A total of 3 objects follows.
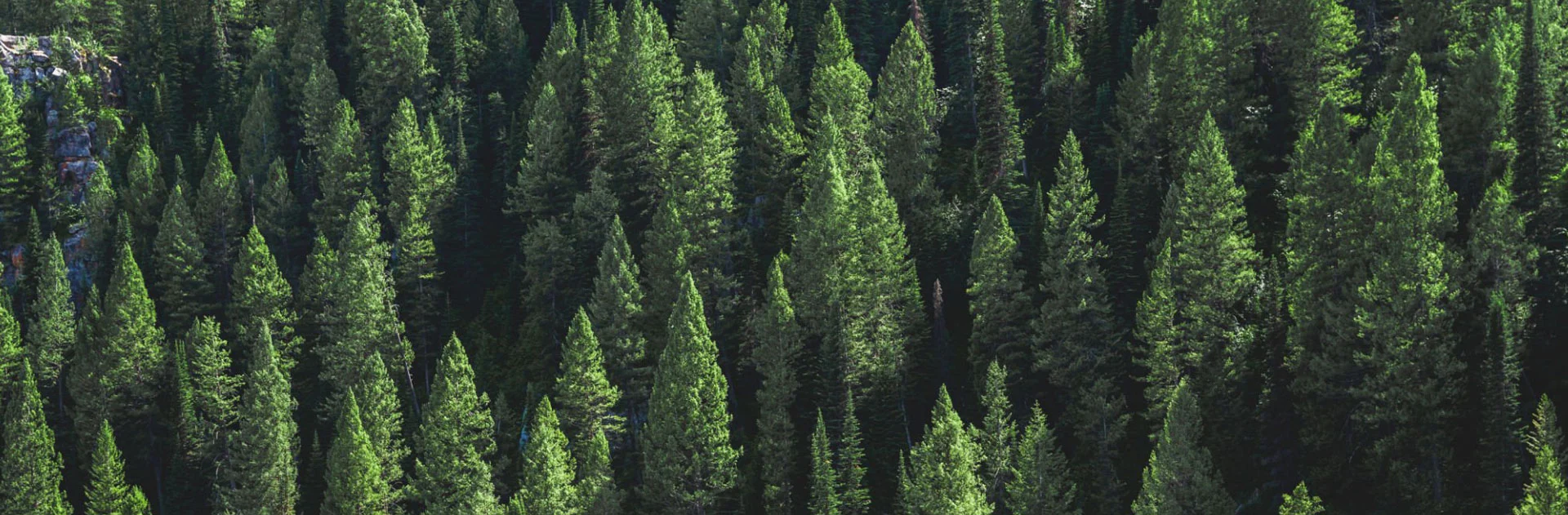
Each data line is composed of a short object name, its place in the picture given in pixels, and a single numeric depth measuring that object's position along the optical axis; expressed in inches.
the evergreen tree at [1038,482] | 3294.8
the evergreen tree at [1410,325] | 3056.1
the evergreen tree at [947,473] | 3265.3
